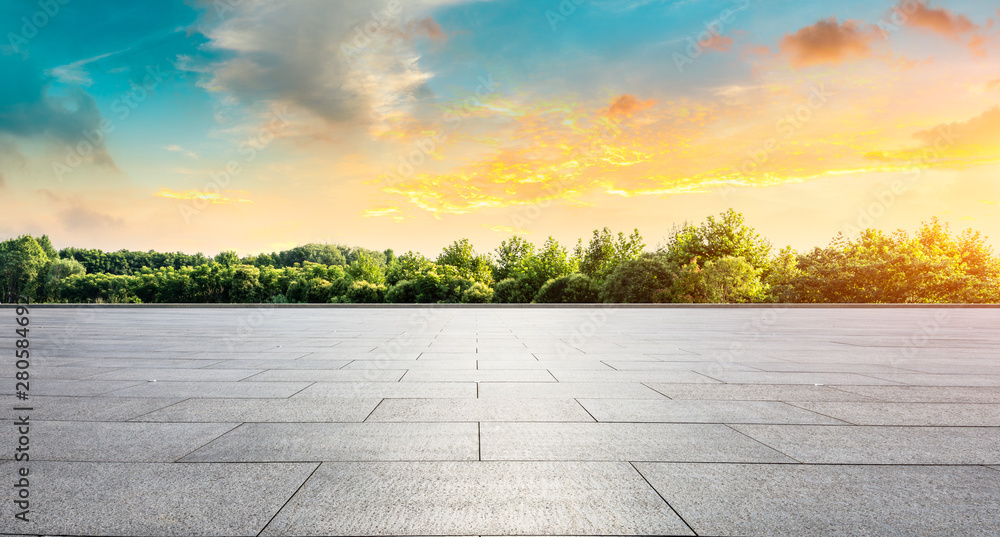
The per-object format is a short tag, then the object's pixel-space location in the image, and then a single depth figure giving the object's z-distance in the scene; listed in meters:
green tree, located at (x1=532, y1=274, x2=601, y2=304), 38.91
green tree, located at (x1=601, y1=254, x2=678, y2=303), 35.34
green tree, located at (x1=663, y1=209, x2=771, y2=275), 42.00
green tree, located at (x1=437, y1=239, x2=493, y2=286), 57.72
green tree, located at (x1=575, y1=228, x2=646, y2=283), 49.31
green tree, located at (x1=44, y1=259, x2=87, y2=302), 70.31
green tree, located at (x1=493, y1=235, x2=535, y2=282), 58.44
